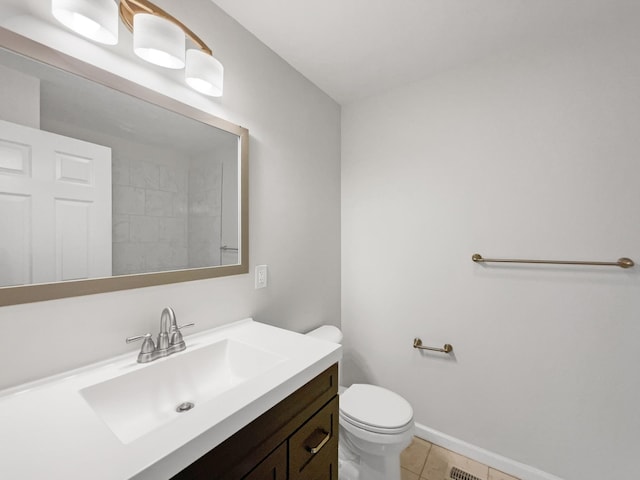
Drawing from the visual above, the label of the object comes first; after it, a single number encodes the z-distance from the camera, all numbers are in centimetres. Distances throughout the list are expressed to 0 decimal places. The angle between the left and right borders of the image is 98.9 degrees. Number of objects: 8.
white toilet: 124
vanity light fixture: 77
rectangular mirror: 74
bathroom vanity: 62
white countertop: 48
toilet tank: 166
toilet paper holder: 167
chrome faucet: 92
